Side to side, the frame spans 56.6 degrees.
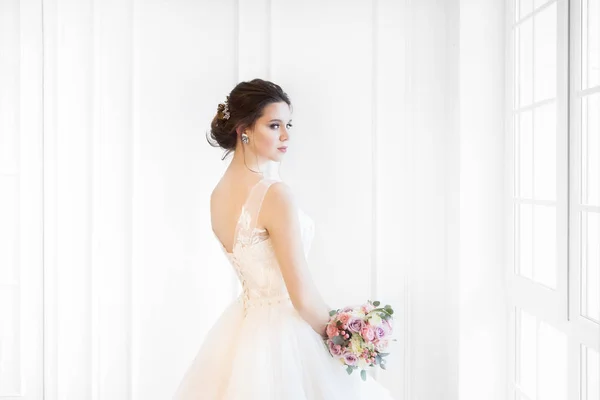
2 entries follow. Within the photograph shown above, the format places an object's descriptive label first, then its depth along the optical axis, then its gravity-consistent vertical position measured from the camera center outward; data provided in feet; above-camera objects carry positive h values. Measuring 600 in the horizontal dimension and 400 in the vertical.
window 6.19 +0.02
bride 6.30 -1.25
